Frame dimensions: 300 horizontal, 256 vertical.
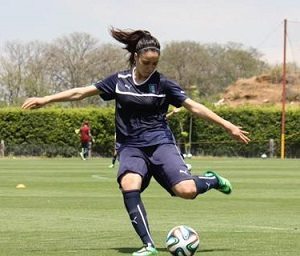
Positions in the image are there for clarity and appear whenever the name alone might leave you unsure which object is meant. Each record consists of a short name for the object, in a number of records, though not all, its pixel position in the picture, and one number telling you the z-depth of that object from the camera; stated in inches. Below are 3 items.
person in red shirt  3730.3
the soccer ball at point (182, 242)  687.7
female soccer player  726.5
